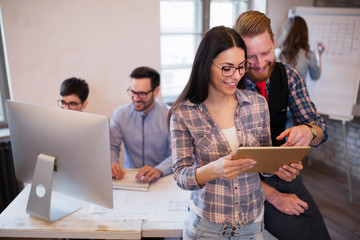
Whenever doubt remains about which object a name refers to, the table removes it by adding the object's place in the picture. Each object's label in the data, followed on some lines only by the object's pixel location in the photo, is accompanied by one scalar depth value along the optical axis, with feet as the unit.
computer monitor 4.12
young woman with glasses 3.77
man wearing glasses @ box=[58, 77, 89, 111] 6.94
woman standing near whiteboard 9.57
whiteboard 9.79
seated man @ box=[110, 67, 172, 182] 7.09
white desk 4.33
